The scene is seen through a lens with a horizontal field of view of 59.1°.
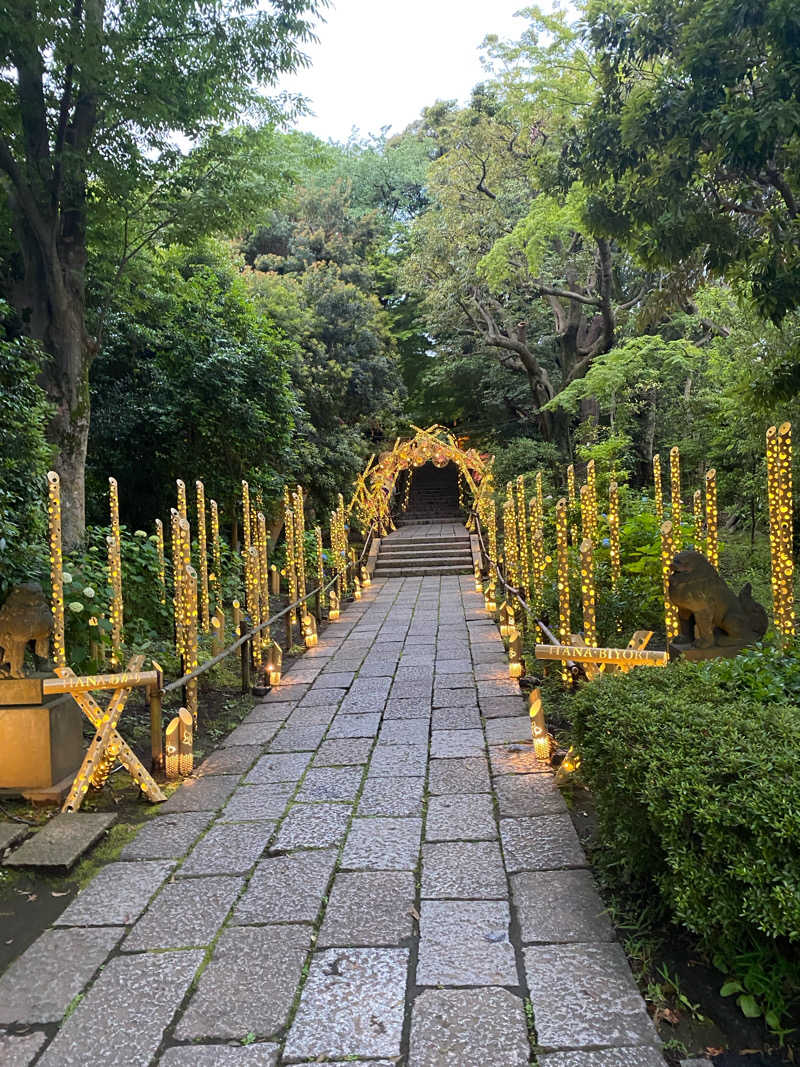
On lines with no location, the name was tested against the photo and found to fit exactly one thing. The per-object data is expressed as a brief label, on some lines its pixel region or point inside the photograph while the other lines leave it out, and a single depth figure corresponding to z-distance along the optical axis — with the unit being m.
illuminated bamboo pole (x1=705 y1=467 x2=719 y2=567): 4.84
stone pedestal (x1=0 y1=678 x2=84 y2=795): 3.53
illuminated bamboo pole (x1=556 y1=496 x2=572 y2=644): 4.93
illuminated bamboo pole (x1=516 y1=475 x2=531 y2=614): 7.32
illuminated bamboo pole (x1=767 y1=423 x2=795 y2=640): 4.02
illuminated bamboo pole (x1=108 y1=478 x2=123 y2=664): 4.58
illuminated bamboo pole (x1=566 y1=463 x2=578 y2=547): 8.19
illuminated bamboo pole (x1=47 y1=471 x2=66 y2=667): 3.79
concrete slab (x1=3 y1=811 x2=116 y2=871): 2.95
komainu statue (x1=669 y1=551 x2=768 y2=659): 3.88
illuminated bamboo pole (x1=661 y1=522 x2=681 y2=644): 4.06
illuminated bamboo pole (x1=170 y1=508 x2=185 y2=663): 4.86
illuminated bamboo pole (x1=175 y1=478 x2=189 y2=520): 5.40
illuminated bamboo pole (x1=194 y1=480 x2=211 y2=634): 6.01
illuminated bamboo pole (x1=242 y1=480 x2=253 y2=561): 6.54
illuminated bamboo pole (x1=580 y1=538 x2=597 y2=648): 4.62
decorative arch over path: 15.19
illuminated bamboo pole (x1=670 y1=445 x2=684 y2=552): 5.04
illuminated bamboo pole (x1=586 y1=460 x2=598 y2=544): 5.91
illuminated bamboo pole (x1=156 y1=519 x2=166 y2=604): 6.01
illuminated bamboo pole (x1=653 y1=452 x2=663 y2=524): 5.80
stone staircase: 13.73
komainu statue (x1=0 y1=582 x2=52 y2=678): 3.59
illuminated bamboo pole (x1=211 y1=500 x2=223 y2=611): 6.76
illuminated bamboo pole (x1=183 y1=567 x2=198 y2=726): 4.80
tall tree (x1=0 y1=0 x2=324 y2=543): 6.07
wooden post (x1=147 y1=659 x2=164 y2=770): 3.97
